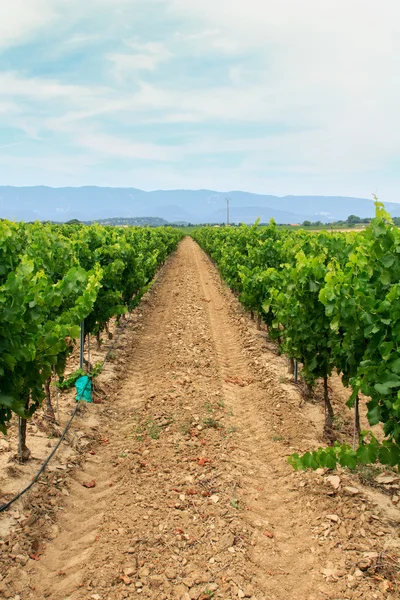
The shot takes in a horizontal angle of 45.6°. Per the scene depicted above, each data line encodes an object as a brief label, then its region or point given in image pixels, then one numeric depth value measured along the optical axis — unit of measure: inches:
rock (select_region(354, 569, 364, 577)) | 172.4
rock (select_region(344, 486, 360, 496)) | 220.4
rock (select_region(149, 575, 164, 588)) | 168.4
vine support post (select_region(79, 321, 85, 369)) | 338.6
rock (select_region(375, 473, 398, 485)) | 236.7
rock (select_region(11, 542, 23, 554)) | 182.7
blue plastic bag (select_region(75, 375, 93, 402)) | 314.8
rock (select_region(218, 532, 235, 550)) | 186.5
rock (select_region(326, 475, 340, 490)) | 226.8
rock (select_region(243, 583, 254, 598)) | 163.8
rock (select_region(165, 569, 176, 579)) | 172.2
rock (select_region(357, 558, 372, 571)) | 175.3
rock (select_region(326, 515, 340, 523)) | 203.3
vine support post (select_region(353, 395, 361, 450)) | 250.0
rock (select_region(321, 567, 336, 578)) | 174.1
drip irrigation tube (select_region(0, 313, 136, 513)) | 202.5
